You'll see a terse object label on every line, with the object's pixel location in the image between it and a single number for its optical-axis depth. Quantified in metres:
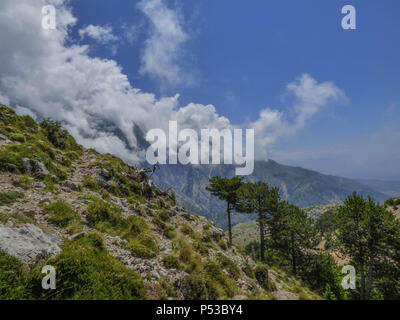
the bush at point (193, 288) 6.43
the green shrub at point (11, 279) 3.79
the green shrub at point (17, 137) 13.88
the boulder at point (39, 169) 11.02
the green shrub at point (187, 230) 13.51
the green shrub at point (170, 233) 11.79
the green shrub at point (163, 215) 15.00
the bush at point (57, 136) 19.80
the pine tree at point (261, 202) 27.12
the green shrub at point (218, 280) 7.32
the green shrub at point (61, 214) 7.44
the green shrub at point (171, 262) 7.66
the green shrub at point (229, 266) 9.80
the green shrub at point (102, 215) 8.78
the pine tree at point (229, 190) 29.25
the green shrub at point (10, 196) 7.48
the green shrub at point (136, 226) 9.53
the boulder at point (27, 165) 10.89
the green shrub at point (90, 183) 13.28
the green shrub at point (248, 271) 11.29
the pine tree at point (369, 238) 16.38
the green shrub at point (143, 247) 7.49
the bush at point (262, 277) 11.47
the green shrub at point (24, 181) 9.29
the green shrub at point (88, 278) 4.26
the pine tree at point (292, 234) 25.94
